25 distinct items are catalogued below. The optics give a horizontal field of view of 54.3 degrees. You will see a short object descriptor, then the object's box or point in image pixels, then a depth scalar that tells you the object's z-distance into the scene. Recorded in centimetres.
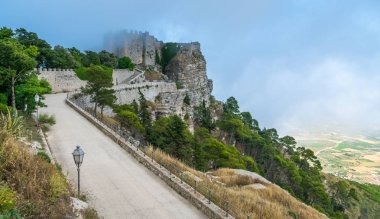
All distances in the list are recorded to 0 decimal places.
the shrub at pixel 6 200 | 725
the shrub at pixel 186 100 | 6795
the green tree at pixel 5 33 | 2794
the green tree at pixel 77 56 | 6556
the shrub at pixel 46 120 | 2559
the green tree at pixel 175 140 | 3250
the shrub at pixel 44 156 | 1308
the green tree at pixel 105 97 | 3459
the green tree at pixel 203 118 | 6656
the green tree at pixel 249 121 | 9338
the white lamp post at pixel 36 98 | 2584
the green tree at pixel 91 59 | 7346
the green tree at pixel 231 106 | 9013
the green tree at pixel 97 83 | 3453
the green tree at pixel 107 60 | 8025
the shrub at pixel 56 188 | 970
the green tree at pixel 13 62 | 2348
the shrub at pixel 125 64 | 8206
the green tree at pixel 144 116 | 4335
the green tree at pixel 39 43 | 5584
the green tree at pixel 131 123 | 3725
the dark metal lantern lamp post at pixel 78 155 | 1252
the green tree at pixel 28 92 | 2558
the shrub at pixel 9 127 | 1095
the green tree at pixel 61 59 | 5816
